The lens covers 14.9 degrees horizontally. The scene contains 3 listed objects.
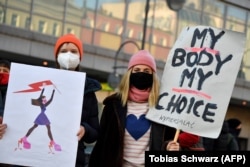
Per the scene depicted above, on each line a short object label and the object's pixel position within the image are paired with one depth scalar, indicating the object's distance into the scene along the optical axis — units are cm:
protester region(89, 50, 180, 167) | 721
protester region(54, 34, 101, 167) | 709
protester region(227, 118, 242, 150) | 1652
